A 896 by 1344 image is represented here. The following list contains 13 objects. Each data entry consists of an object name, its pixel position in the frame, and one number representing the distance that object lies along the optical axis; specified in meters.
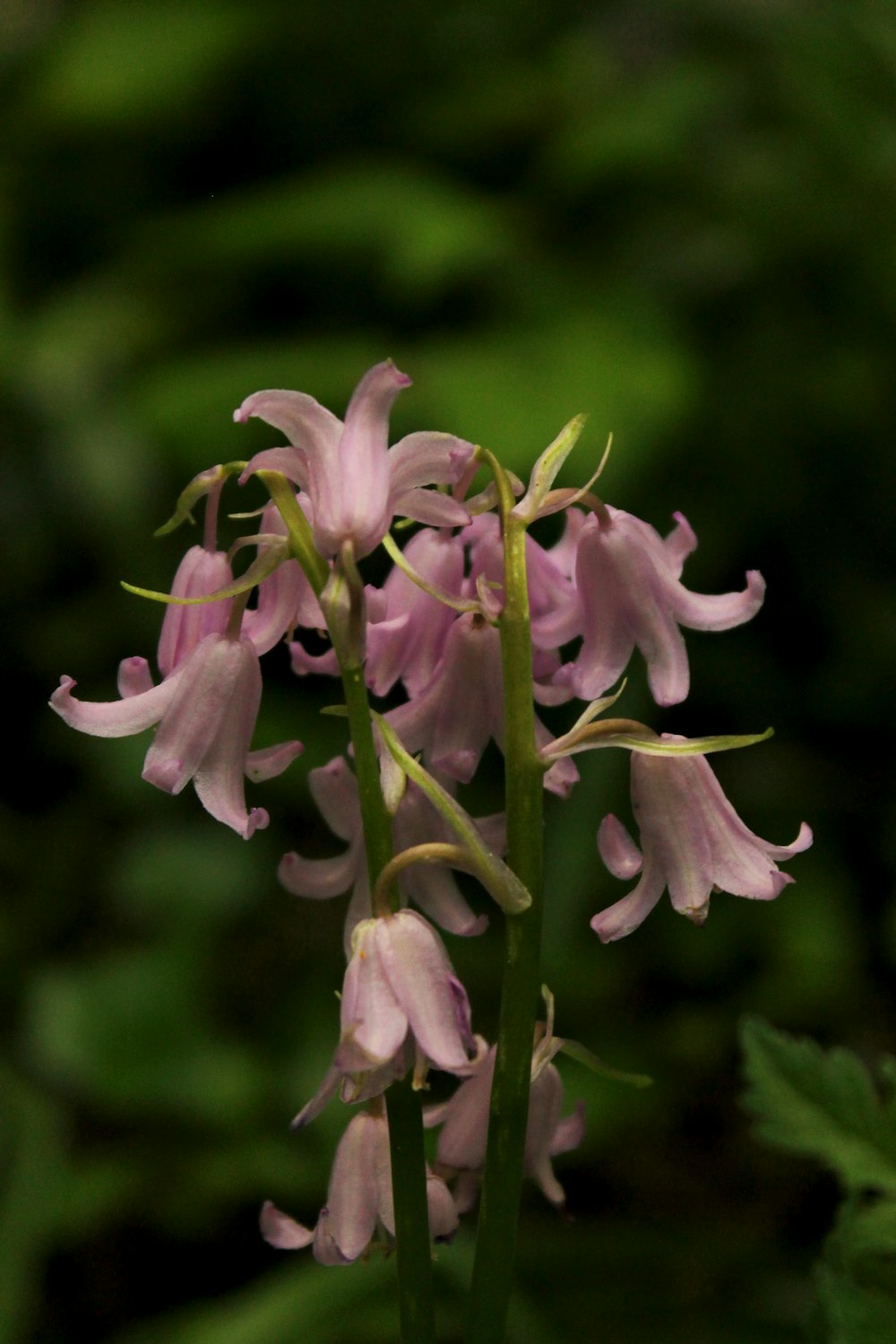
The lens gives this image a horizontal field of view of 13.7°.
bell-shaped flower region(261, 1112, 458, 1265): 0.32
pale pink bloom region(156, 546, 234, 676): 0.32
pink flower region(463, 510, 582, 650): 0.33
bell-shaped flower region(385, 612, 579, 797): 0.32
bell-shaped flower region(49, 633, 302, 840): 0.32
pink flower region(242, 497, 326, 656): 0.32
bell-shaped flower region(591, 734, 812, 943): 0.32
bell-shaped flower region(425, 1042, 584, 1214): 0.33
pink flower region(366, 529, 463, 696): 0.33
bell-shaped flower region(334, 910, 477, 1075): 0.30
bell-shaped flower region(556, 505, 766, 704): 0.32
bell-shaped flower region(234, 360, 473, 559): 0.31
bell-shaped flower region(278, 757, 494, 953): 0.33
